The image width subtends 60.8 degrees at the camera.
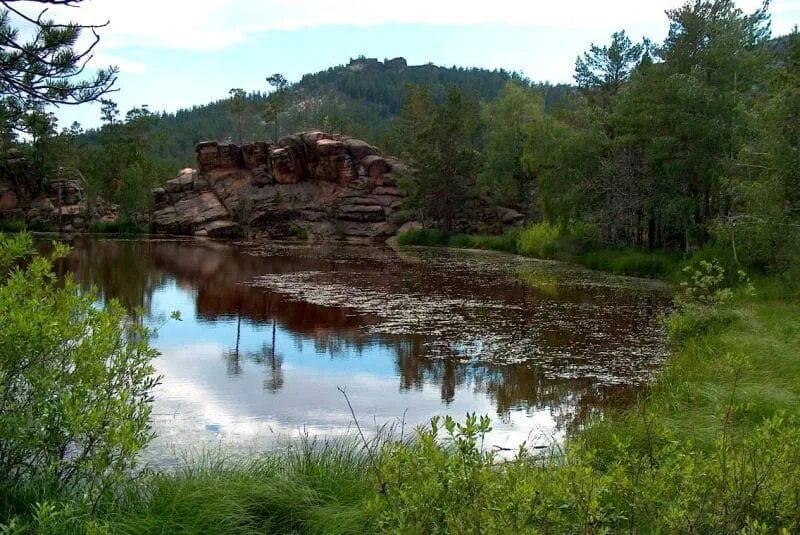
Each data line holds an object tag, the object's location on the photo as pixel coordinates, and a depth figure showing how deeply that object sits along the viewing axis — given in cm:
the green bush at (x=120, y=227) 5953
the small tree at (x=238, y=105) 7290
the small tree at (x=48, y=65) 544
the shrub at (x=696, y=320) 1193
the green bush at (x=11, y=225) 5387
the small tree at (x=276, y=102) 7112
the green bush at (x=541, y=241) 3328
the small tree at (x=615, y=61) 3569
